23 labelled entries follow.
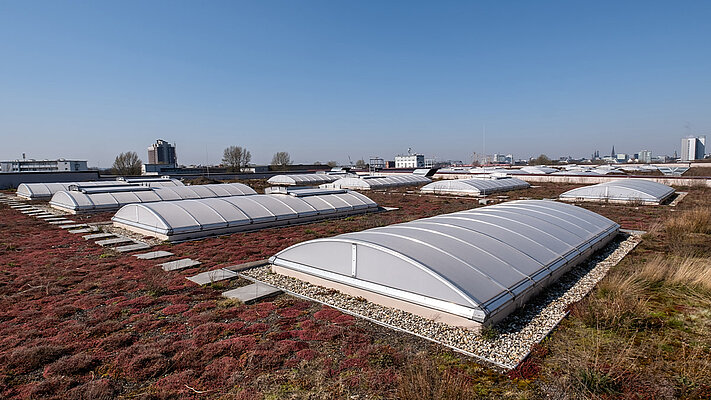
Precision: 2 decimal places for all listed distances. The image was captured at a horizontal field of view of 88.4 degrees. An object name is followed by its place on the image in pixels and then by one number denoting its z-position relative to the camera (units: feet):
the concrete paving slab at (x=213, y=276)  37.29
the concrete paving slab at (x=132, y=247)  51.98
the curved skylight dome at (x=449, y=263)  26.53
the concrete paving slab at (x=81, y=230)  66.74
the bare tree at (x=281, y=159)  342.44
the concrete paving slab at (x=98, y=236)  60.64
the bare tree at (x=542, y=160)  410.80
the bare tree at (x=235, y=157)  329.72
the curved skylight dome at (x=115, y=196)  88.84
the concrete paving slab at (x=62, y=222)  75.51
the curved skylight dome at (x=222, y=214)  59.98
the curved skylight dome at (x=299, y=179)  195.11
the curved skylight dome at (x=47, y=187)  118.93
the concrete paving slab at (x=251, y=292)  32.14
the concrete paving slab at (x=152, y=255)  48.14
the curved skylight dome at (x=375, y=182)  157.92
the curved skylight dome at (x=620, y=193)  96.07
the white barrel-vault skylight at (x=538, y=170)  231.09
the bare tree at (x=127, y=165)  259.60
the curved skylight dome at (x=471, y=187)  132.36
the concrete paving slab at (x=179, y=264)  42.73
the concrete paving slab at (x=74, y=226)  70.49
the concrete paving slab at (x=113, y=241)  55.93
